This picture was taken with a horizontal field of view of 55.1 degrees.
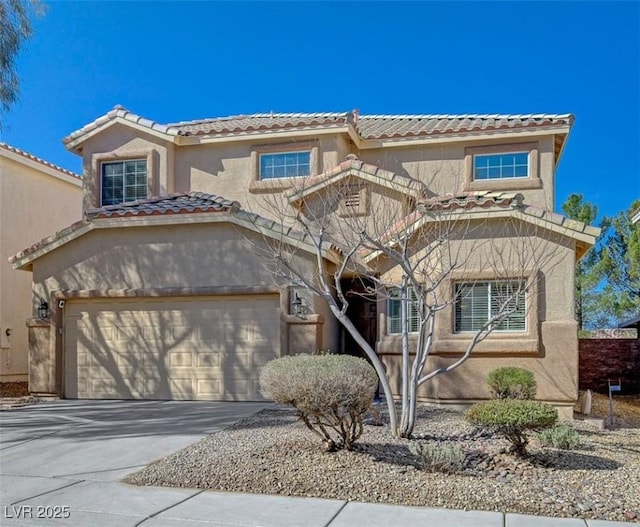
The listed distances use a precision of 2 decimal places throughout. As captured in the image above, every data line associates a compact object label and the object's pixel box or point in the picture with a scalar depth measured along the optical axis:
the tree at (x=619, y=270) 24.67
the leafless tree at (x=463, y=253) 12.28
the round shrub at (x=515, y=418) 7.75
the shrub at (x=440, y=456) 7.43
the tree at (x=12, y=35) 12.80
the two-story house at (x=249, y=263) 12.53
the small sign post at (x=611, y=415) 12.32
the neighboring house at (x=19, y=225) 18.98
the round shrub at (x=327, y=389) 7.49
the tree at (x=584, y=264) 24.80
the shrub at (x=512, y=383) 11.35
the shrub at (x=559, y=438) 8.48
